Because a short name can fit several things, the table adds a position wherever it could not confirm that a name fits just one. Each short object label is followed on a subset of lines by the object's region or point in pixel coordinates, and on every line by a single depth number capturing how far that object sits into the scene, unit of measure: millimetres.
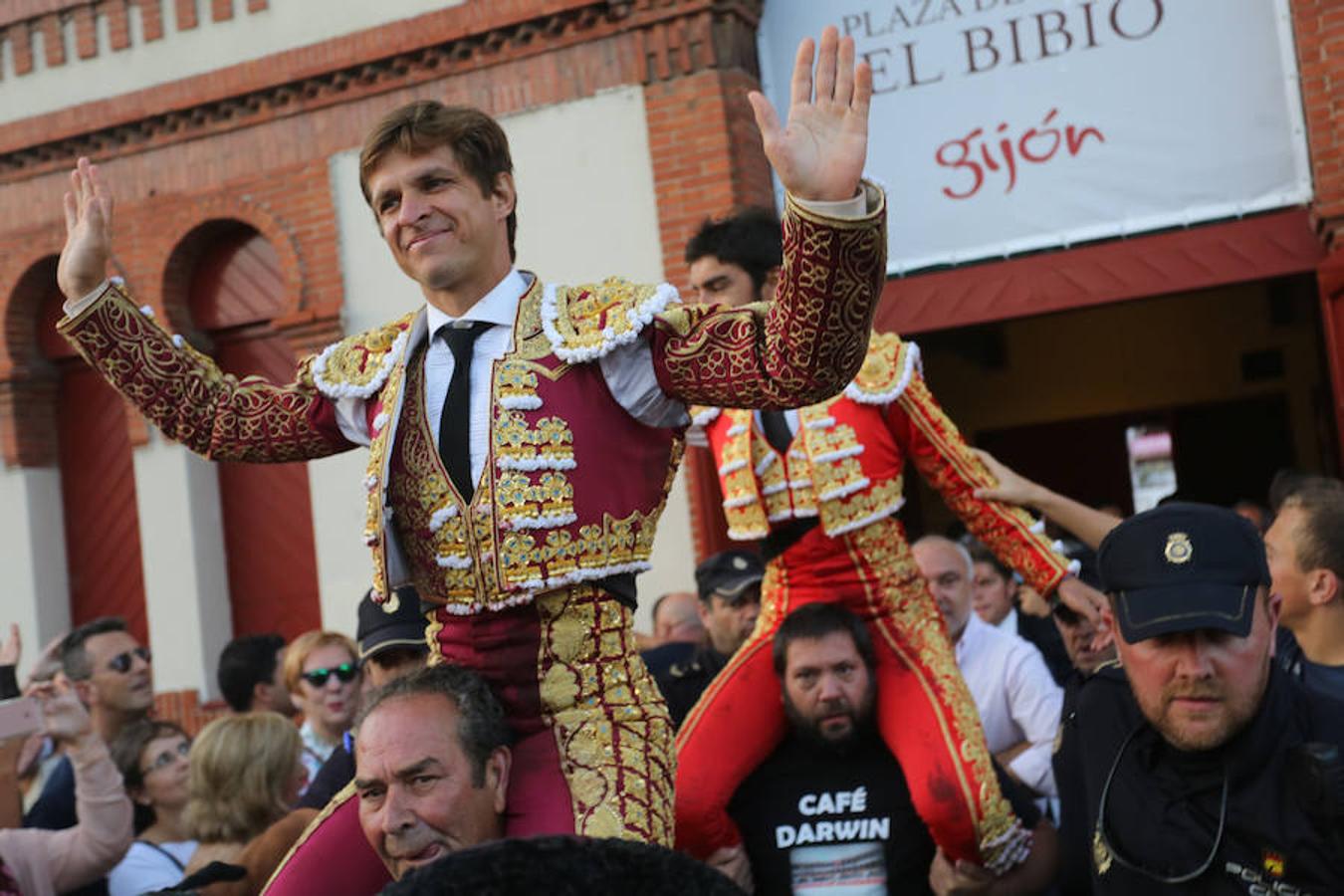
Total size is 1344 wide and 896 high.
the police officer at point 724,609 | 6242
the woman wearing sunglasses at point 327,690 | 6262
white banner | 9219
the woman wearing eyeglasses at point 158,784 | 5488
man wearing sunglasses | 6750
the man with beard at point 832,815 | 4734
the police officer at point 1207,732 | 2609
